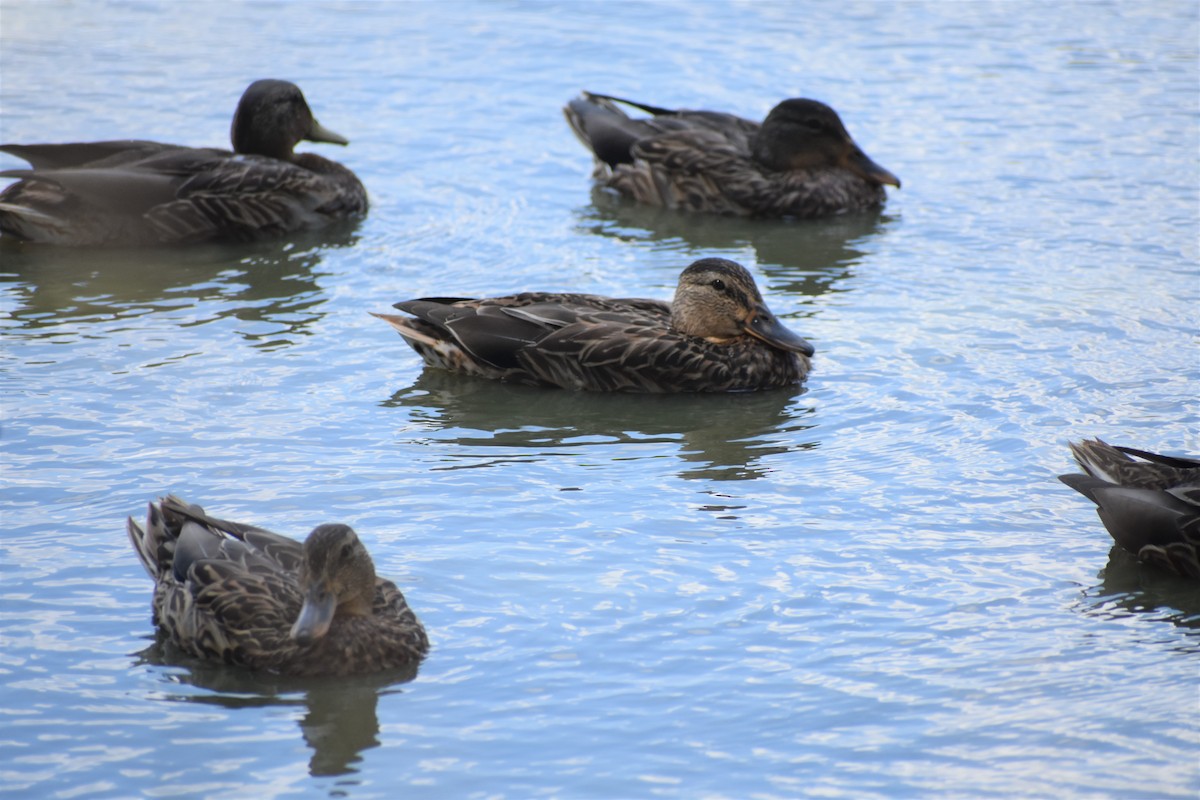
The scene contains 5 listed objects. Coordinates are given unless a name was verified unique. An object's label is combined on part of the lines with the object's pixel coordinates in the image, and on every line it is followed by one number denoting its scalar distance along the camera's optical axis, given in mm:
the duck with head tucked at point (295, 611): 6477
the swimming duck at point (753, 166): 14070
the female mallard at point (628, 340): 10102
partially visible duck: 7504
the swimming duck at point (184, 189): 12539
